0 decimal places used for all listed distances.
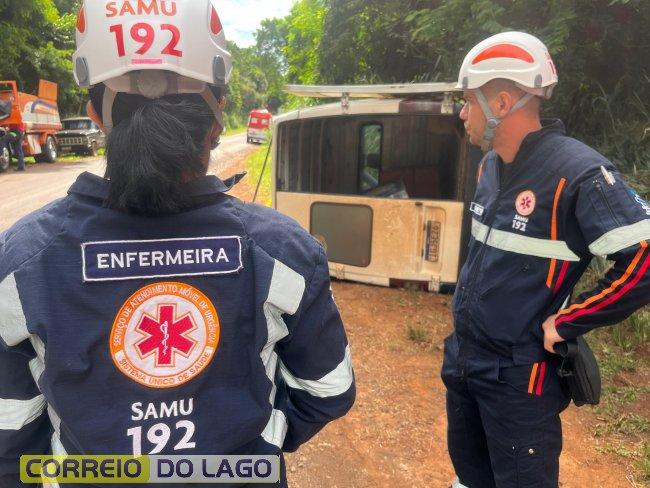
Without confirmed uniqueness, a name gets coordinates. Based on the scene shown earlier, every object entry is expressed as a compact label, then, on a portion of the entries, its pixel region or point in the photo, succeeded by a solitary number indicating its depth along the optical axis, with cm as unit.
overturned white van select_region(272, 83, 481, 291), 539
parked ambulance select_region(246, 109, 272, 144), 3391
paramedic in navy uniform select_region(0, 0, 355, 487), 114
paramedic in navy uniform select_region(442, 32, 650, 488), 194
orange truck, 1616
